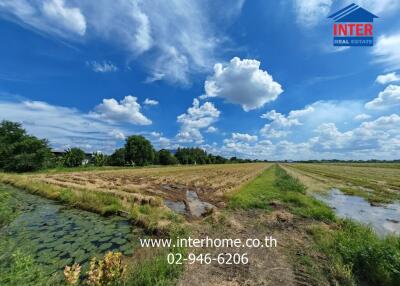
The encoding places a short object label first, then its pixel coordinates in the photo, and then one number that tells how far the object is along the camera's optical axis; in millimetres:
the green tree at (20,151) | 34625
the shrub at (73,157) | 53462
